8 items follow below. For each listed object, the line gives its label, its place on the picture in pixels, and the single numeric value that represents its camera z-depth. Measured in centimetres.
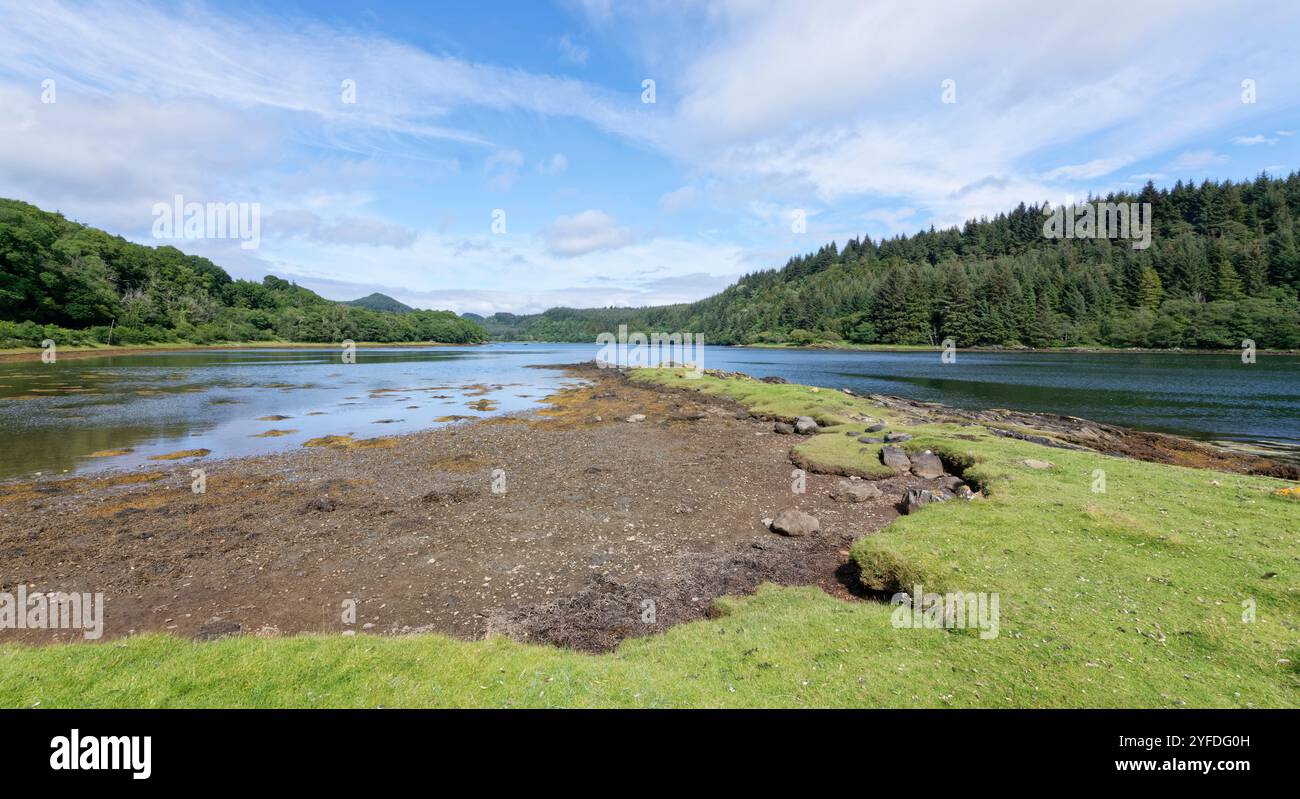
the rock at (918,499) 1495
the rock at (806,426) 2980
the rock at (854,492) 1762
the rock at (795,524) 1479
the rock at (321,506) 1722
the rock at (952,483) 1720
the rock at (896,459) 2019
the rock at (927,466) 1930
